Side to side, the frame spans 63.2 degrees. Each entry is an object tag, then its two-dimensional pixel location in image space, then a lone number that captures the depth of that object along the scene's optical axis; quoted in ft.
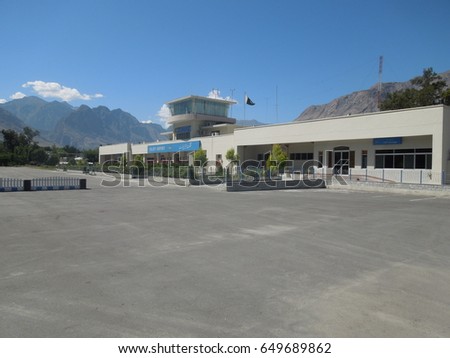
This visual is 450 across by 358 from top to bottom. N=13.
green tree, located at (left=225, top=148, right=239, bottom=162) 144.72
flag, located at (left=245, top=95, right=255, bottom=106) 178.30
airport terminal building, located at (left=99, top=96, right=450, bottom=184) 86.63
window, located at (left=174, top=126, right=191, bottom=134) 200.34
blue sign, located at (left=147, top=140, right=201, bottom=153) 171.12
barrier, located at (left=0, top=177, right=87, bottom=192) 79.94
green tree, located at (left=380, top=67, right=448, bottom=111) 163.63
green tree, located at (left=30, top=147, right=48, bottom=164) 345.82
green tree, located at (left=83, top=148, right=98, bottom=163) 366.43
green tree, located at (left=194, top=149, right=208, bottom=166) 143.23
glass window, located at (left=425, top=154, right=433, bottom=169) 91.54
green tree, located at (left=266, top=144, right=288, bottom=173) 117.80
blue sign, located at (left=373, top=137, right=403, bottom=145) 96.73
